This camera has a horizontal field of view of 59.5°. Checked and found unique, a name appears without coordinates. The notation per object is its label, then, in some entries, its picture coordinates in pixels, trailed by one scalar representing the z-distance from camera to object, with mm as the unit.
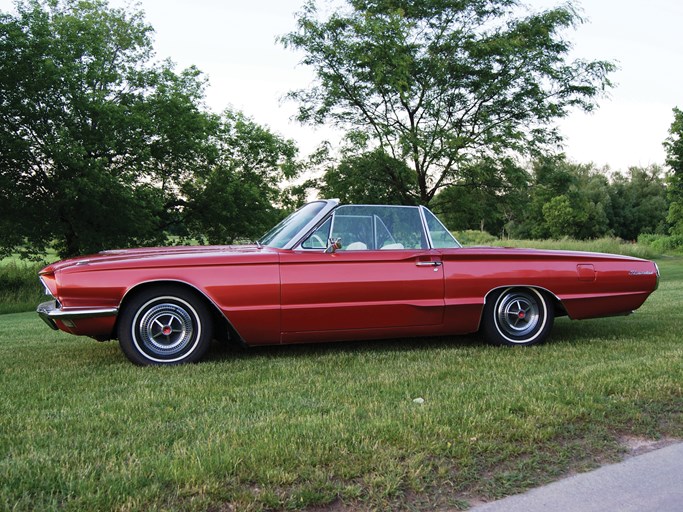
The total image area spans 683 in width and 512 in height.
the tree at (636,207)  64250
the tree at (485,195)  17953
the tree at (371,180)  17797
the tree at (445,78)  17328
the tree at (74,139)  21000
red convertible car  4902
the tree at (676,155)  28500
